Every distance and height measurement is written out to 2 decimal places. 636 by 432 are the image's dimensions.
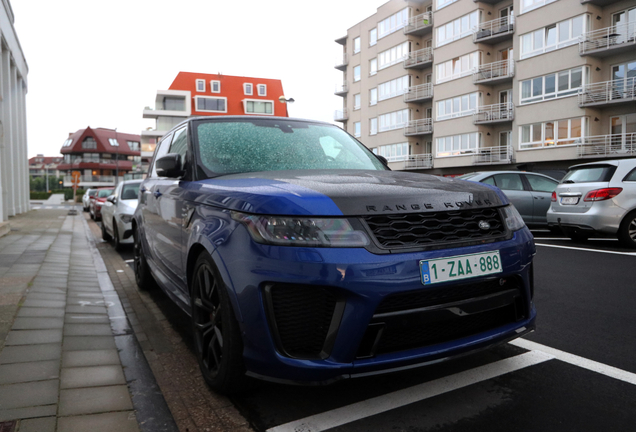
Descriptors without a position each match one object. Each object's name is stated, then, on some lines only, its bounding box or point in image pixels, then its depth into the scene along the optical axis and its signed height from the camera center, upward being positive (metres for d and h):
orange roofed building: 70.56 +12.81
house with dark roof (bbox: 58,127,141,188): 88.81 +5.27
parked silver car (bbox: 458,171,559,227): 11.81 -0.08
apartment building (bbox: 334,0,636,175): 28.86 +7.54
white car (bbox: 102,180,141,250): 9.98 -0.51
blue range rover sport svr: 2.29 -0.43
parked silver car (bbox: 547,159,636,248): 8.59 -0.26
